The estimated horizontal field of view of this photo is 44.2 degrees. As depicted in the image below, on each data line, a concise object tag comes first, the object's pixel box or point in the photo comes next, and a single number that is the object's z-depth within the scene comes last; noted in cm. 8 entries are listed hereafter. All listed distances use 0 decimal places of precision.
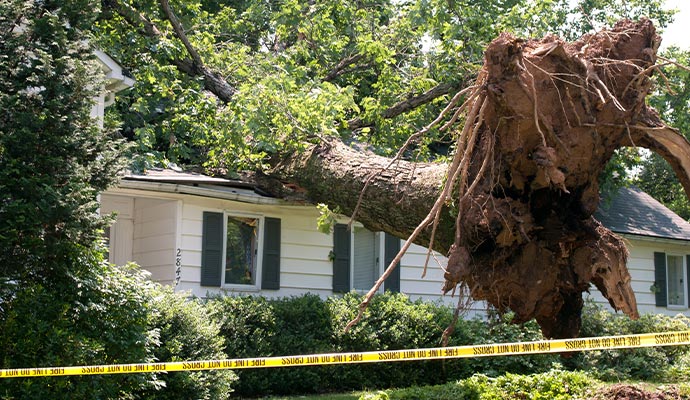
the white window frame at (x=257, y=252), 1367
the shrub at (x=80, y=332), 777
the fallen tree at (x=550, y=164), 605
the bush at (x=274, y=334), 1162
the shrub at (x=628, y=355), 1358
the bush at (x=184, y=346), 936
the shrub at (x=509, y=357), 1308
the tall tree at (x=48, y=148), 812
